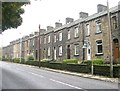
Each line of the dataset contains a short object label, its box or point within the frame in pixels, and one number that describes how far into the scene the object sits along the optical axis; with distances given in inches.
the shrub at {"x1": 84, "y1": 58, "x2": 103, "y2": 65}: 503.4
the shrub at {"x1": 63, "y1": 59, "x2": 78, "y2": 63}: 584.9
